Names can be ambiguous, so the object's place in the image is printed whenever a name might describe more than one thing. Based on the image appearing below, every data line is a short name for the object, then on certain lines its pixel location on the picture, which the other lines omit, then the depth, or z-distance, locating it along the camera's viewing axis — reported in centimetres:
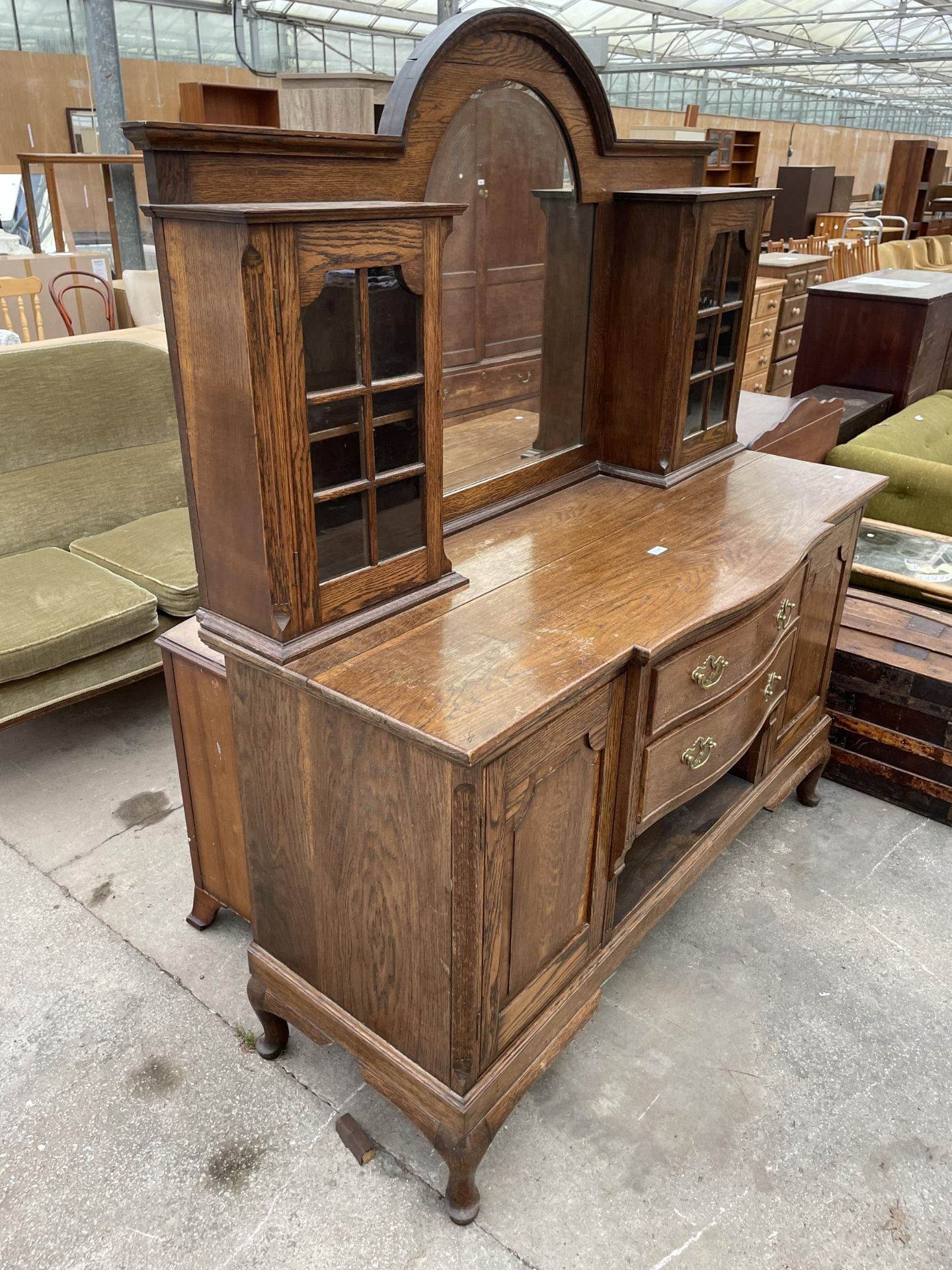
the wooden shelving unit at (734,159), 994
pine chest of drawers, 647
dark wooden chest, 271
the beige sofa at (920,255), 780
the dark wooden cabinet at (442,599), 135
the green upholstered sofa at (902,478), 354
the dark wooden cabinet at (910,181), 1035
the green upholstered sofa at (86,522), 268
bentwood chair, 592
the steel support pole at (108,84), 662
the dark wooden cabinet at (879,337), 441
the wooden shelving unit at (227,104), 555
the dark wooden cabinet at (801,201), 1035
